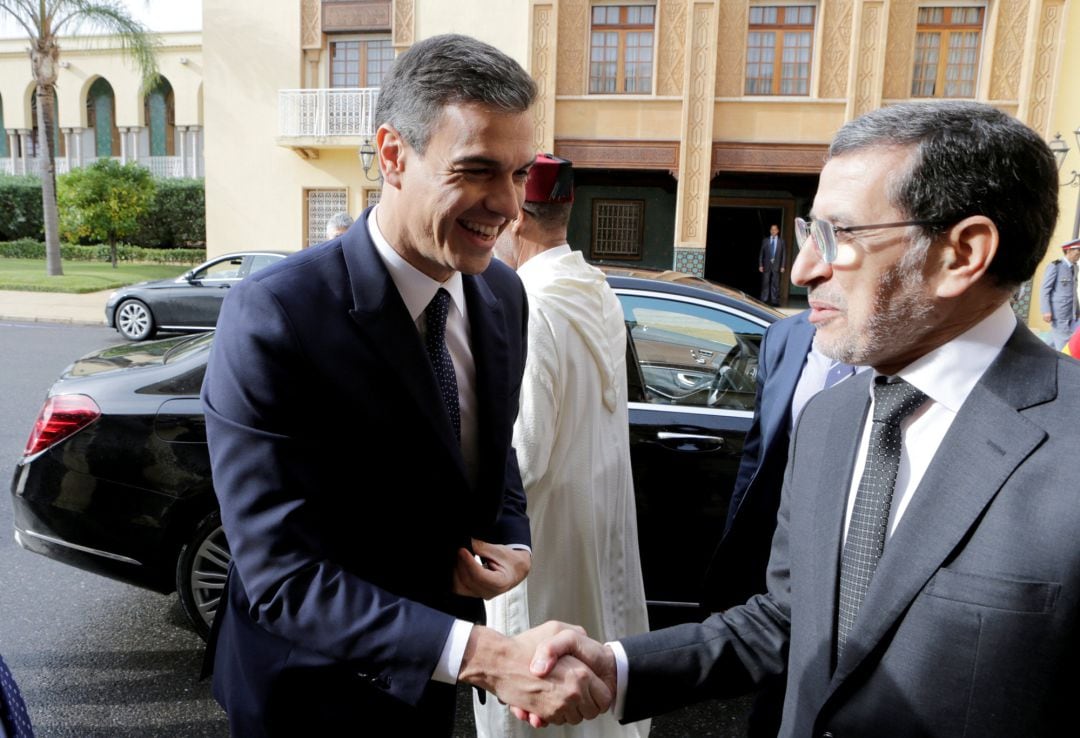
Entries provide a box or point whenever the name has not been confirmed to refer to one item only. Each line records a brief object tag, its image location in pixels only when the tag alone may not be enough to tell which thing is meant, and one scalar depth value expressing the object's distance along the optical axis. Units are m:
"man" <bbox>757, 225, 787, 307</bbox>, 20.36
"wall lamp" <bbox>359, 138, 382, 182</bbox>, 19.46
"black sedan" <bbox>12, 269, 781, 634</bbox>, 3.57
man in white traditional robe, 2.72
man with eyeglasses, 1.19
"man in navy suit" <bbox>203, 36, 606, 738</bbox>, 1.54
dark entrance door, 23.00
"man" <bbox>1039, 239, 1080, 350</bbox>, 10.13
